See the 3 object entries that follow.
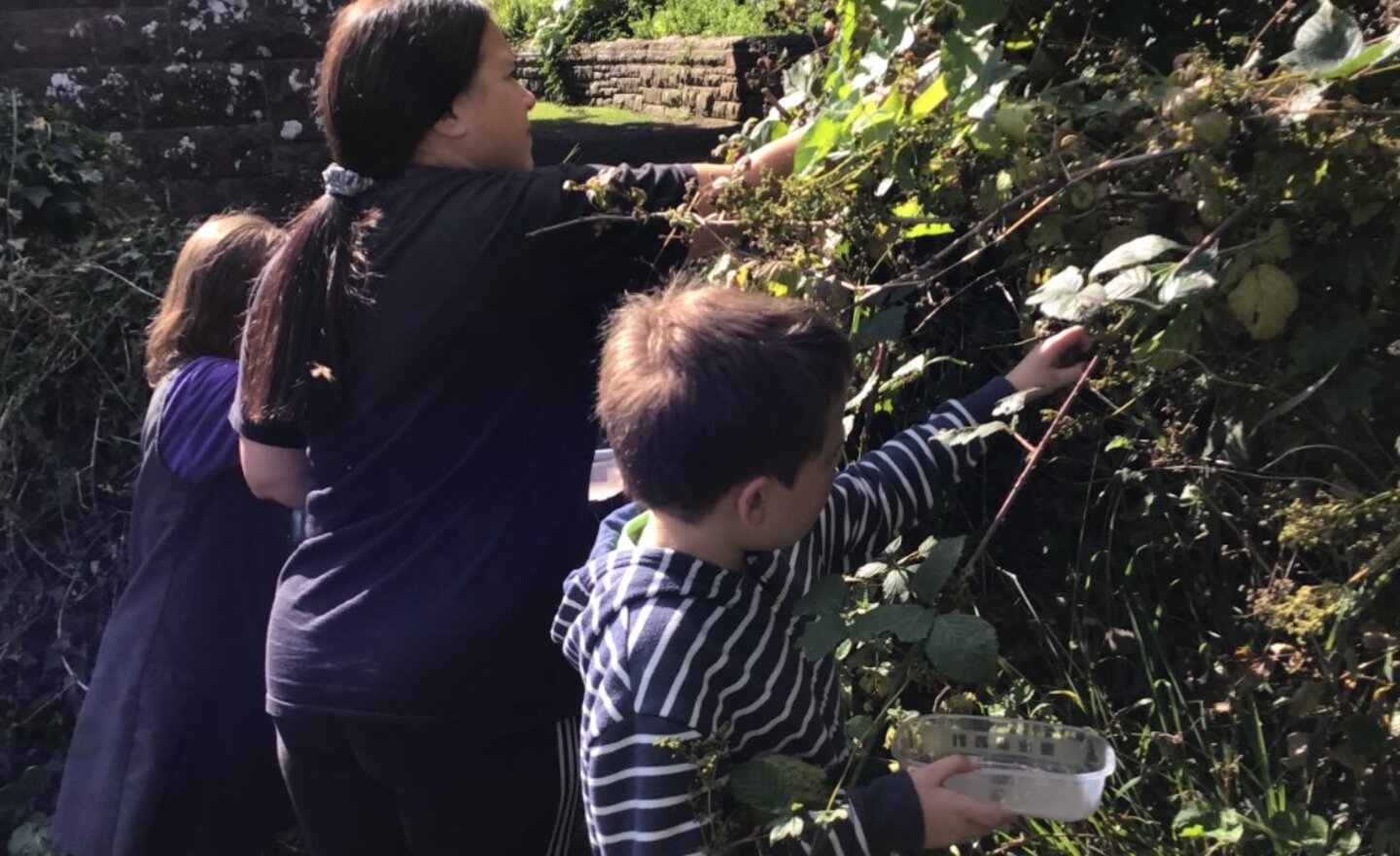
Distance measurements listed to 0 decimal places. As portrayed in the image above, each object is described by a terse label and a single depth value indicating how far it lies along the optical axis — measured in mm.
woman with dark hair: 2191
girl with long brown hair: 3000
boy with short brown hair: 1765
